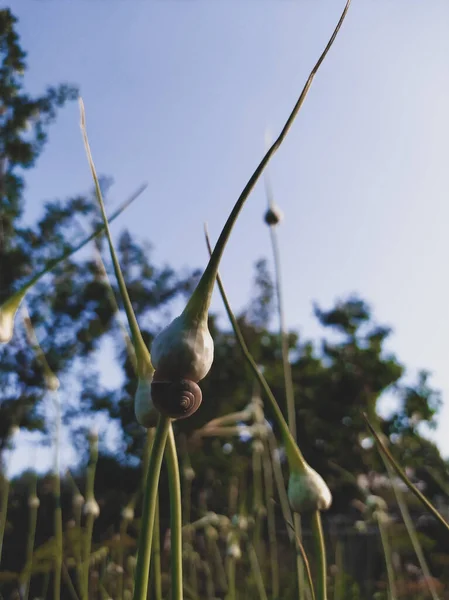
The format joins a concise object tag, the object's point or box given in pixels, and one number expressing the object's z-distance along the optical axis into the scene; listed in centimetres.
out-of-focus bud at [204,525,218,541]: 118
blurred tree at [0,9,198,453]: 636
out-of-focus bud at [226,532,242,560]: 87
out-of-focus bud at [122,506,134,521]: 83
